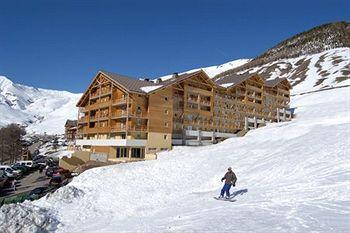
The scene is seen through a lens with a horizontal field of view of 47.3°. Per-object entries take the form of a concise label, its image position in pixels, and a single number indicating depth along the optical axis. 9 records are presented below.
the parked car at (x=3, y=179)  41.69
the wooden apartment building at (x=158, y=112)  53.28
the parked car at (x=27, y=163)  61.88
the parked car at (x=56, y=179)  39.31
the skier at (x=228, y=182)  23.82
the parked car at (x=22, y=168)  55.39
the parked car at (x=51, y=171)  46.45
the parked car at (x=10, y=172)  49.69
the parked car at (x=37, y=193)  30.20
